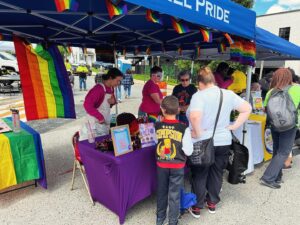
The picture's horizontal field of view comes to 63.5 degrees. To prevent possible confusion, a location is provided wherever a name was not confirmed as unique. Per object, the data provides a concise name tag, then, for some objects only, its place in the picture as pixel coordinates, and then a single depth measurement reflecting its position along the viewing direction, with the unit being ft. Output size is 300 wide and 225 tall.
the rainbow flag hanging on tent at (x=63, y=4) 5.53
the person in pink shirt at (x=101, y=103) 10.53
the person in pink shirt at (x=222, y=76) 14.39
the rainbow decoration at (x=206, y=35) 9.26
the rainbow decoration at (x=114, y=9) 6.38
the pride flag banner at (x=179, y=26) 8.20
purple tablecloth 8.17
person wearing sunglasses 13.84
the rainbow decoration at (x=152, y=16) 7.17
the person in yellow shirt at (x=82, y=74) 46.95
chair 10.52
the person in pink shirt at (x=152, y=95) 13.48
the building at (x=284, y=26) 66.49
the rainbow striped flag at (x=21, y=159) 9.52
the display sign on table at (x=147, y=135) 8.76
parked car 52.60
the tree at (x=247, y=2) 56.16
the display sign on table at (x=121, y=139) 8.16
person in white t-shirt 7.97
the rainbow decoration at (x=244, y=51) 11.07
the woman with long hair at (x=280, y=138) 10.79
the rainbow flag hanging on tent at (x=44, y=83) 12.46
